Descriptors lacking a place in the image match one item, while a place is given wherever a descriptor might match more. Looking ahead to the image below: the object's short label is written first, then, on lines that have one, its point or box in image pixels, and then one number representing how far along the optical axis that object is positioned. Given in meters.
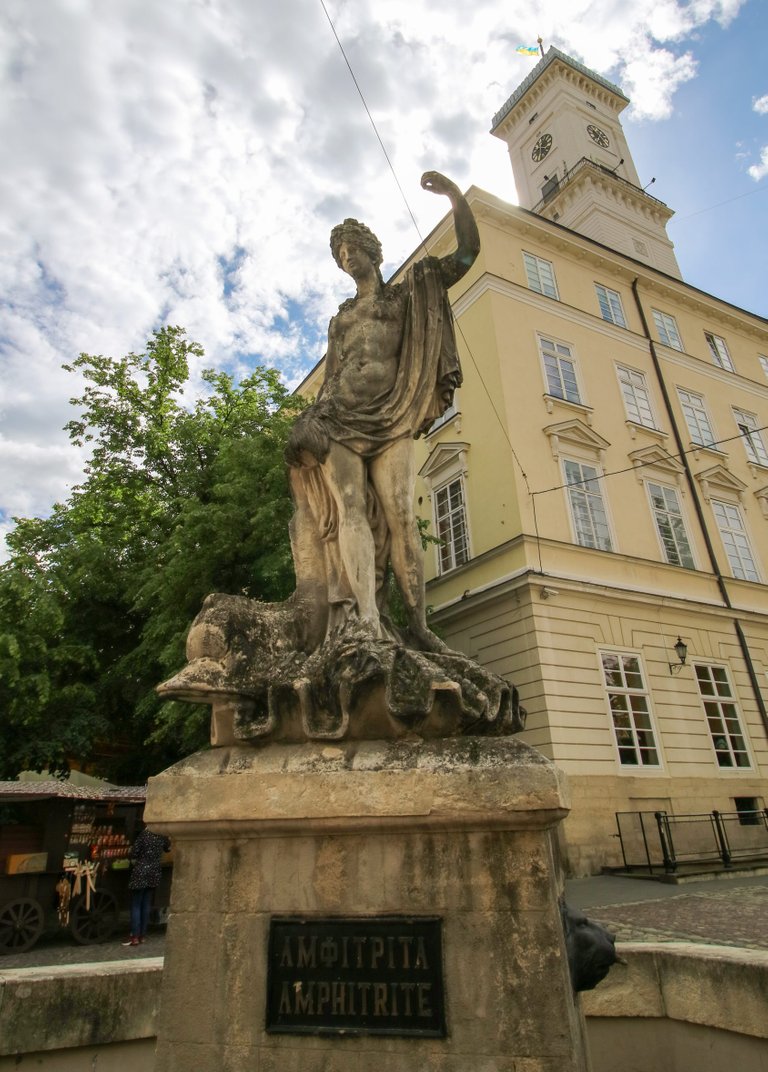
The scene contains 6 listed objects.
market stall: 9.59
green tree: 12.28
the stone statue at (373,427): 3.38
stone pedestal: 2.18
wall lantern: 15.39
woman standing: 9.40
